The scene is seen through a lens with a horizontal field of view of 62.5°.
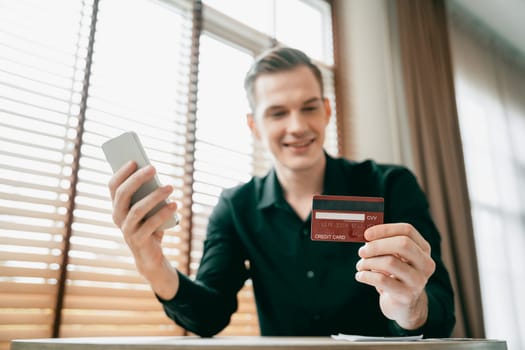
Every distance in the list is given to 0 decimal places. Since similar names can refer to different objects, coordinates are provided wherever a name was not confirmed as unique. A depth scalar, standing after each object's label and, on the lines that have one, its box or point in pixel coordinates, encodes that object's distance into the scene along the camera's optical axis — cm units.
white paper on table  70
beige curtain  243
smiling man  97
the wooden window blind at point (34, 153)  132
